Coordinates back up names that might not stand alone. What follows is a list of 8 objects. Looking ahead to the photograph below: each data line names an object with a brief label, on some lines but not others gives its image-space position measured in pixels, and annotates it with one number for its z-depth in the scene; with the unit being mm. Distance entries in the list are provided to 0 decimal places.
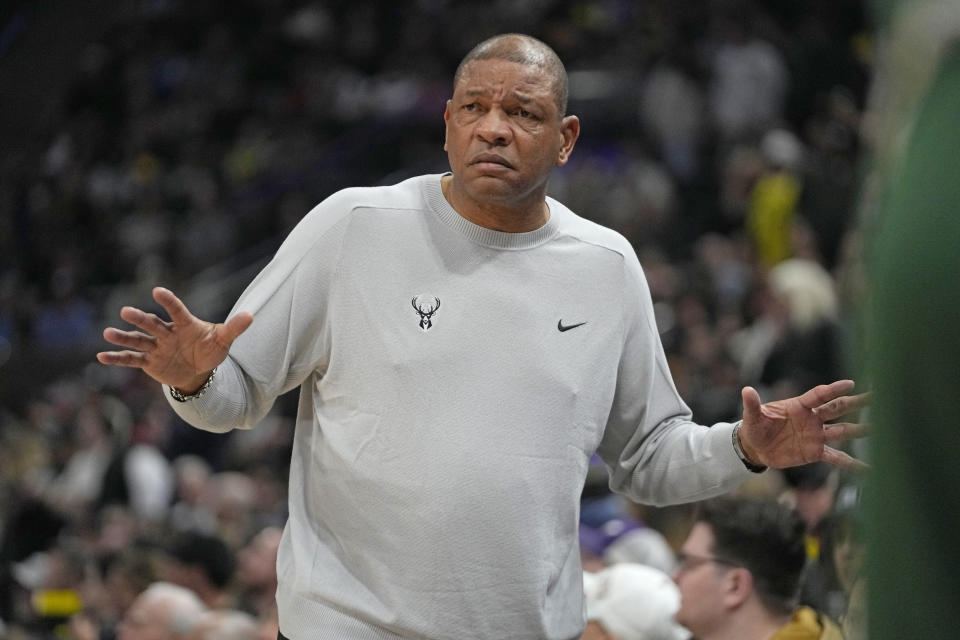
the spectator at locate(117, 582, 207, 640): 10320
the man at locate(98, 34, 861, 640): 5430
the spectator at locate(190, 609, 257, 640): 9789
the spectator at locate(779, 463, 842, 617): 7699
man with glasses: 7074
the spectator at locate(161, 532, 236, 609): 12570
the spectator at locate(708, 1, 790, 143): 23266
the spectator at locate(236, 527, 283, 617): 11211
